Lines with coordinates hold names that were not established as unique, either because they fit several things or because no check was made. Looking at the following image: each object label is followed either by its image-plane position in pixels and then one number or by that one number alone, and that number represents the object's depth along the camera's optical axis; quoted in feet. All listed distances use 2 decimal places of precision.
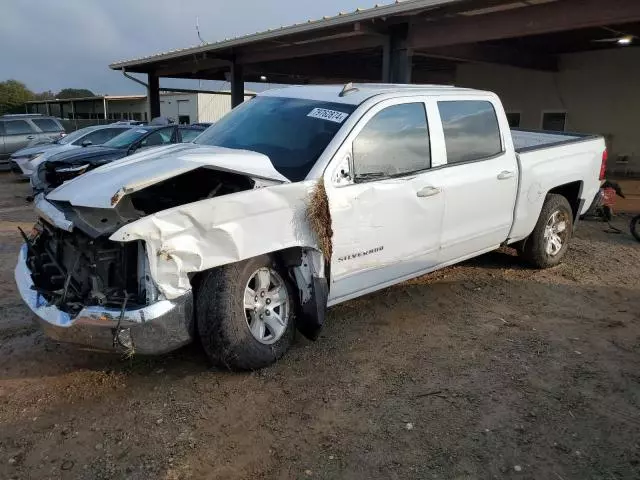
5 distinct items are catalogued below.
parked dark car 31.78
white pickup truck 10.62
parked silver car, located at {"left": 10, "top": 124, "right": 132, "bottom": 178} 44.63
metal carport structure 30.68
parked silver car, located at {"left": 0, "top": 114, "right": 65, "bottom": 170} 58.59
